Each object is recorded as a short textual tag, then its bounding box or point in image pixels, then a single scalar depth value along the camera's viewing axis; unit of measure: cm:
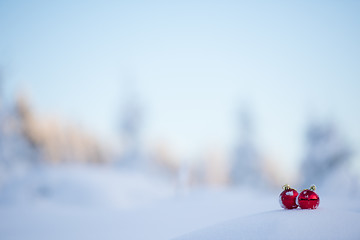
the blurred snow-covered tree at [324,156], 1288
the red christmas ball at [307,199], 300
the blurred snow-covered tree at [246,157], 1850
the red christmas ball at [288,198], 311
